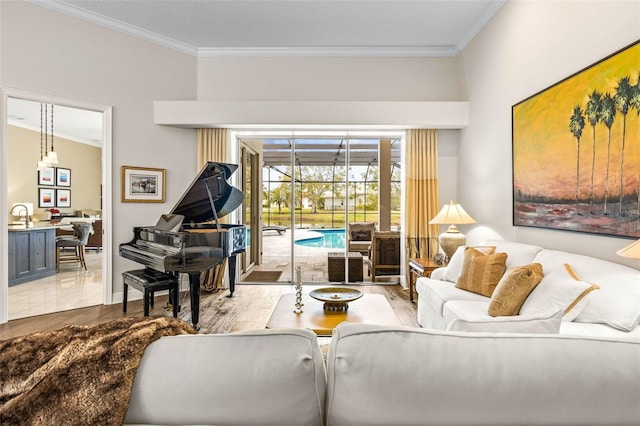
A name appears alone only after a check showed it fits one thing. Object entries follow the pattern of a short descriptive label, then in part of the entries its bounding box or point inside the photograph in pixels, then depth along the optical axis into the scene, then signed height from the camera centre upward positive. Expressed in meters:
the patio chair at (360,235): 5.65 -0.36
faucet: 6.92 +0.12
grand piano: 3.45 -0.26
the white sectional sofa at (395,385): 0.80 -0.39
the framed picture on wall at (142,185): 4.53 +0.36
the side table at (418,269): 3.98 -0.65
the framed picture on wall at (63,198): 8.88 +0.37
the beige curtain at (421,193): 5.09 +0.28
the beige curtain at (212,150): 5.07 +0.89
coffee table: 2.50 -0.79
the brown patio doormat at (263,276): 5.55 -1.02
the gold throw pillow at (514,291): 2.26 -0.50
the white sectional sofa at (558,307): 1.26 -0.46
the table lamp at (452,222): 4.12 -0.12
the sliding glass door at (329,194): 5.49 +0.29
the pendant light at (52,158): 7.17 +1.10
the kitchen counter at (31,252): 5.23 -0.62
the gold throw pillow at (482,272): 2.89 -0.50
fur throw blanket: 0.78 -0.38
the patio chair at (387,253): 5.41 -0.62
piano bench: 3.45 -0.70
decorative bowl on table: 2.78 -0.68
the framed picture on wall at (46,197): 8.34 +0.36
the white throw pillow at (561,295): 1.99 -0.48
